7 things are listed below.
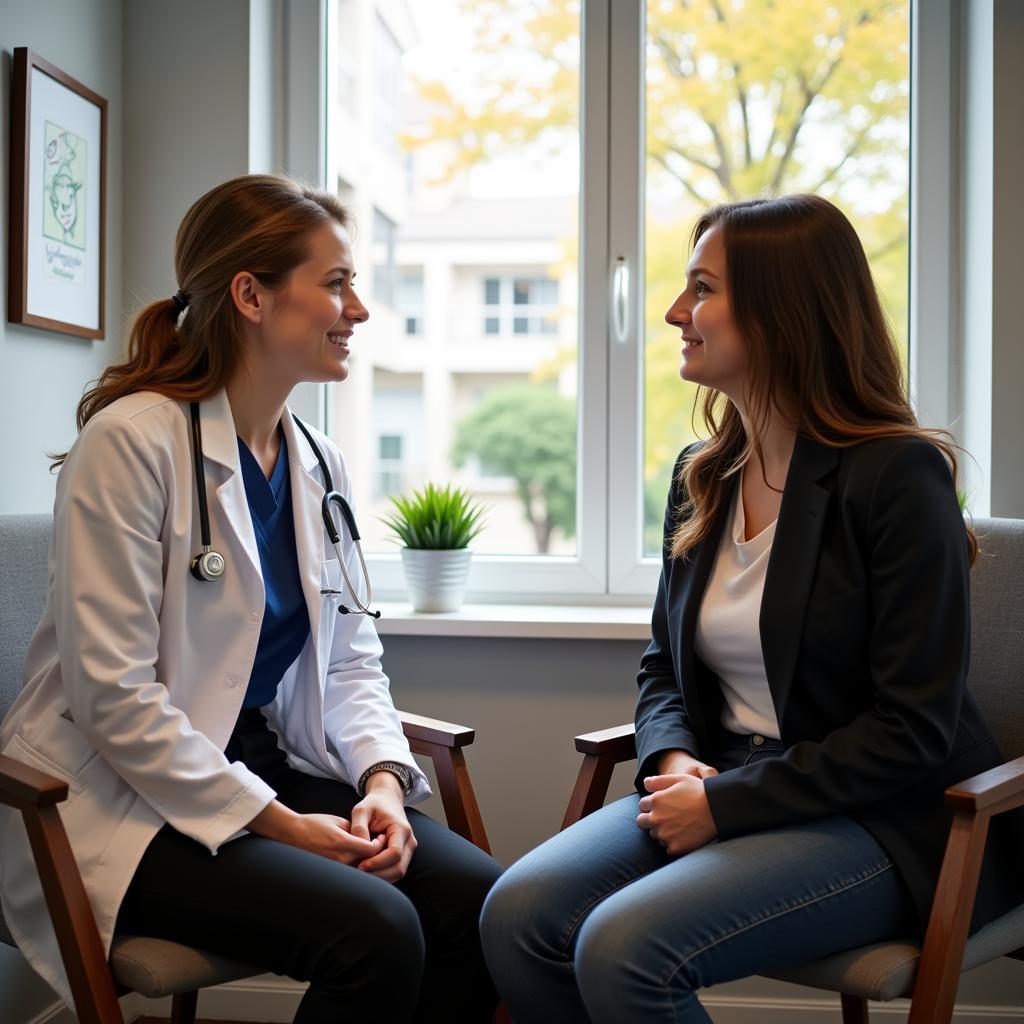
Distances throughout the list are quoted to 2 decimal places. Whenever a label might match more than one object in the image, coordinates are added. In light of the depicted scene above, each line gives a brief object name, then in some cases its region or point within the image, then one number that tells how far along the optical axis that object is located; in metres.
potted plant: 2.15
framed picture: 1.78
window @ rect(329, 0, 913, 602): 2.28
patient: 1.25
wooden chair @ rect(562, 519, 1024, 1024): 1.23
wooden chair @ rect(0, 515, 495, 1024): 1.20
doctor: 1.27
